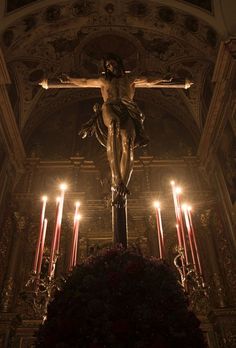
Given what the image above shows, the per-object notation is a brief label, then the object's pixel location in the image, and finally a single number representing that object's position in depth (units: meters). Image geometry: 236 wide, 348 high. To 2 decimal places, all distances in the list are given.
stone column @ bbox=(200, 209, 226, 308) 7.08
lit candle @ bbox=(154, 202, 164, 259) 3.79
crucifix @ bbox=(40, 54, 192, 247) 3.49
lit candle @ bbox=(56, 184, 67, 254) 4.10
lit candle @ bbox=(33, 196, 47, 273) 3.76
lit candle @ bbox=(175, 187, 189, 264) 3.99
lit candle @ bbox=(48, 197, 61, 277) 3.80
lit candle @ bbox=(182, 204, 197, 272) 4.01
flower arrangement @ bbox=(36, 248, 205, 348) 1.69
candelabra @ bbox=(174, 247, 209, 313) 3.78
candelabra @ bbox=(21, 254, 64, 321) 3.79
